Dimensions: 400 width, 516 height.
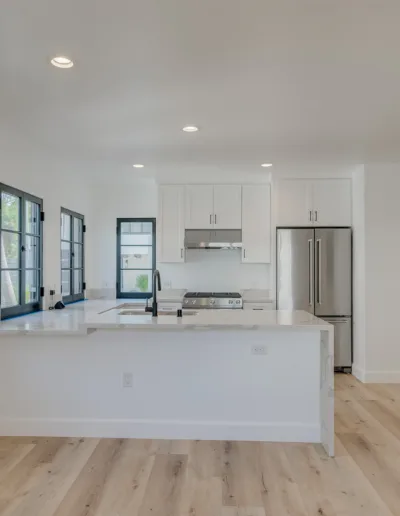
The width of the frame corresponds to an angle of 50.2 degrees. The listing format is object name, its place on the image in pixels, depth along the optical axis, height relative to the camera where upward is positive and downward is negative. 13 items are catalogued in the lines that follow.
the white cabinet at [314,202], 5.40 +0.76
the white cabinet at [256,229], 5.70 +0.44
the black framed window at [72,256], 5.24 +0.07
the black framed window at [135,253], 6.27 +0.12
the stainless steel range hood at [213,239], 5.64 +0.30
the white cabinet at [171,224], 5.71 +0.50
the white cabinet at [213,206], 5.70 +0.74
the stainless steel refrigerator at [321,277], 5.25 -0.19
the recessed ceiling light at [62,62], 2.31 +1.10
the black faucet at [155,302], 3.39 -0.32
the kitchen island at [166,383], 3.28 -0.94
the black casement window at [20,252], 3.77 +0.09
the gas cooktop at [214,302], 5.35 -0.50
